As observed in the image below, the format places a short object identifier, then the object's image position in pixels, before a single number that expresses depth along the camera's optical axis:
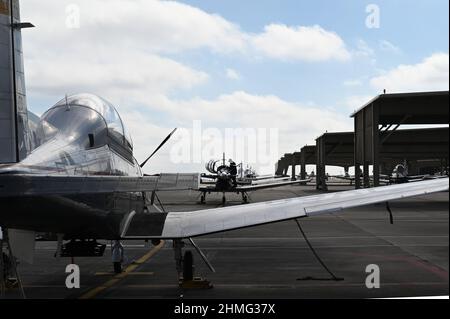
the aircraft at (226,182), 34.47
